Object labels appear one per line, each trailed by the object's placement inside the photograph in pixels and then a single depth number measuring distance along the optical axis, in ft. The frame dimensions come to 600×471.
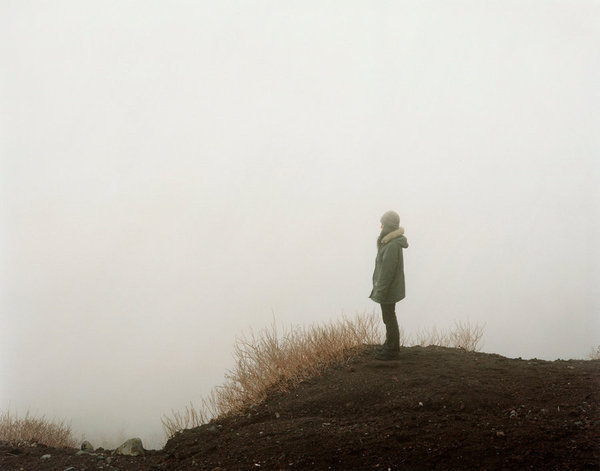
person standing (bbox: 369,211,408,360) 25.31
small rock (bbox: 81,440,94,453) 24.79
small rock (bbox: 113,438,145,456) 23.12
